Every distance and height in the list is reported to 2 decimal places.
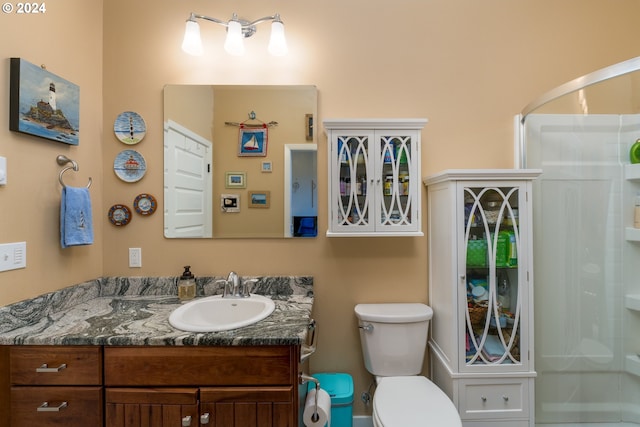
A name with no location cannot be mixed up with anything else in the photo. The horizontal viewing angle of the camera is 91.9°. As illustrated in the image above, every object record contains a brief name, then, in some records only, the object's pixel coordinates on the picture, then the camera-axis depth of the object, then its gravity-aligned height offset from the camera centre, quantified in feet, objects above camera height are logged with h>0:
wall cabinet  5.26 +0.61
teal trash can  5.13 -3.10
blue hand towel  4.68 +0.00
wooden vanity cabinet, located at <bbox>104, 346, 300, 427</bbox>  3.73 -2.04
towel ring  4.80 +0.85
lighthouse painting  4.10 +1.65
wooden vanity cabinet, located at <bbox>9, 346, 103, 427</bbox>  3.71 -2.03
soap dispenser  5.38 -1.21
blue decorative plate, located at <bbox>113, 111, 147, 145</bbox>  5.75 +1.67
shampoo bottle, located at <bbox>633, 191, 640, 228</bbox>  4.34 +0.04
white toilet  4.78 -2.20
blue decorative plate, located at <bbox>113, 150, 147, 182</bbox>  5.75 +0.95
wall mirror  5.74 +1.03
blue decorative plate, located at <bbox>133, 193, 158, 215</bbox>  5.76 +0.24
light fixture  5.30 +3.10
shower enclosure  4.39 -0.60
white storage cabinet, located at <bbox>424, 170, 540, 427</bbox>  4.90 -1.27
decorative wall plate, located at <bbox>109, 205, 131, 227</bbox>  5.74 +0.04
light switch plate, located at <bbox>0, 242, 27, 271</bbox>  3.99 -0.51
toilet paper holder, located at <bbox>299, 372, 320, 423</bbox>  4.38 -2.77
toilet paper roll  4.42 -2.83
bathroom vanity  3.71 -1.96
